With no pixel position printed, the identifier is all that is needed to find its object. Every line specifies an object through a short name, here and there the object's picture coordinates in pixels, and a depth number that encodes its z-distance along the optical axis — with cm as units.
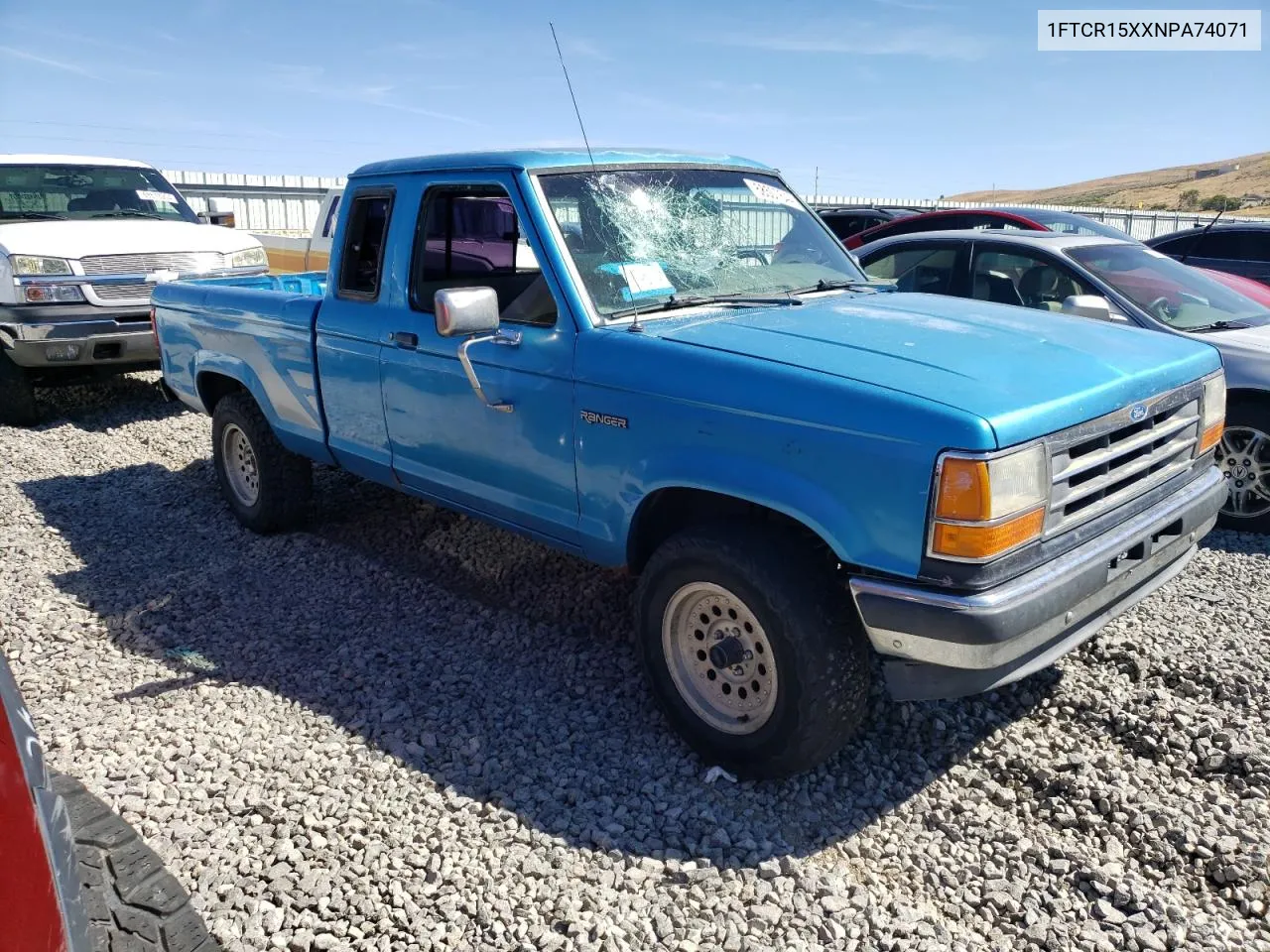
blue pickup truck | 266
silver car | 541
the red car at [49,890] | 133
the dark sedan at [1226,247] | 955
